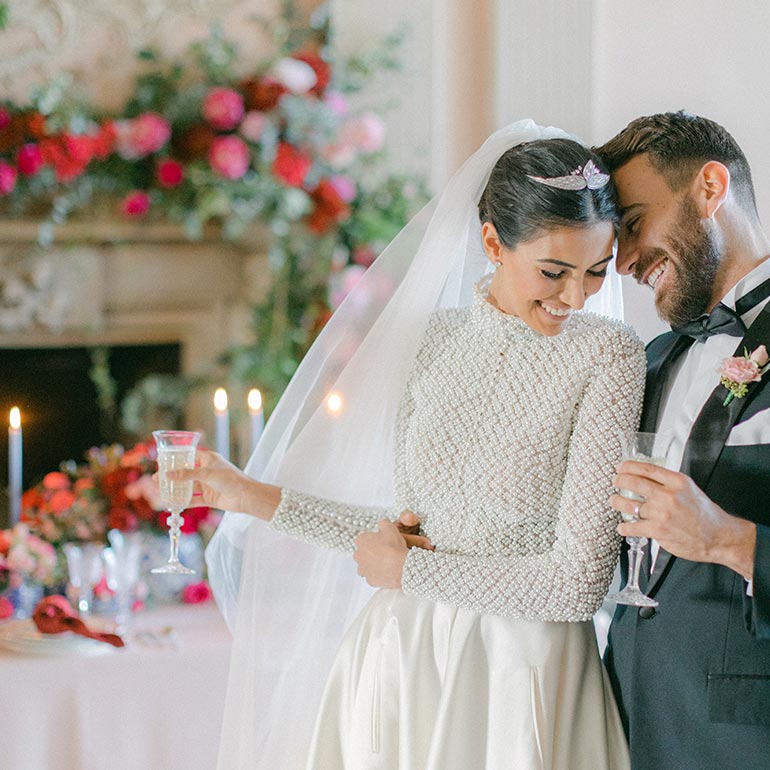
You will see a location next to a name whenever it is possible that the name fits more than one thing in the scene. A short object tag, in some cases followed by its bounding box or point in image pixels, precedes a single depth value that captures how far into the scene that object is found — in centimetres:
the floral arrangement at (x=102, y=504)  317
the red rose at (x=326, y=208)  427
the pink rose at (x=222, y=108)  410
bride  195
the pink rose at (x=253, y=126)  410
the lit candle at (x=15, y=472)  335
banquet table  275
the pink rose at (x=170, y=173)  416
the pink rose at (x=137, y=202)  428
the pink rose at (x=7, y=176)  415
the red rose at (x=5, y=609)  303
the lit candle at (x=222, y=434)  315
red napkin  286
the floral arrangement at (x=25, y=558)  306
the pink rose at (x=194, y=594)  327
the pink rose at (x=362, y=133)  425
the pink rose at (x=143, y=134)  412
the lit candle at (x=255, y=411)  294
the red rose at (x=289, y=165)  413
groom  169
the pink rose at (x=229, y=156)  407
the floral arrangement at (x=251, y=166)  413
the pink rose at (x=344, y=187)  427
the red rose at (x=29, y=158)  412
